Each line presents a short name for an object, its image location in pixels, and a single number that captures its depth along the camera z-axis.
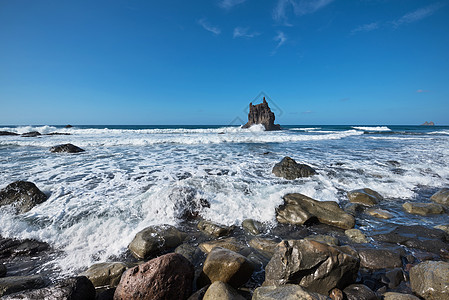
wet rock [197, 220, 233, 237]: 4.24
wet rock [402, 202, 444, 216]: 4.97
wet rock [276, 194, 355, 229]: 4.58
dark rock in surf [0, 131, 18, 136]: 26.43
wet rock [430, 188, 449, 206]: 5.47
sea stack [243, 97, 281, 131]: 48.84
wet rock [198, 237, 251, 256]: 3.58
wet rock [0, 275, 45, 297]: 2.44
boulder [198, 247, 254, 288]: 2.78
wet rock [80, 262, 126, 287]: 2.83
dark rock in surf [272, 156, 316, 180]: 7.54
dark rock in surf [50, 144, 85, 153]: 12.84
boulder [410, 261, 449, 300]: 2.40
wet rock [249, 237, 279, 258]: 3.59
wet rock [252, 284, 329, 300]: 2.08
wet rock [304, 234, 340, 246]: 3.79
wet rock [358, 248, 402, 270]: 3.18
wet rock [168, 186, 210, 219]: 5.05
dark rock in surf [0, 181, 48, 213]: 5.01
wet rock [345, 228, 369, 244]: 3.89
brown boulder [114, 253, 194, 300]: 2.44
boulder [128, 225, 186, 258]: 3.55
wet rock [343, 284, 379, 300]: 2.49
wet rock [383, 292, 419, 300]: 2.39
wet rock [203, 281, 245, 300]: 2.39
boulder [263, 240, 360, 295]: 2.60
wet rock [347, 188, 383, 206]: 5.60
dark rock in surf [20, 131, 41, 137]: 24.94
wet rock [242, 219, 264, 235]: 4.32
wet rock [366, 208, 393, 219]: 4.82
